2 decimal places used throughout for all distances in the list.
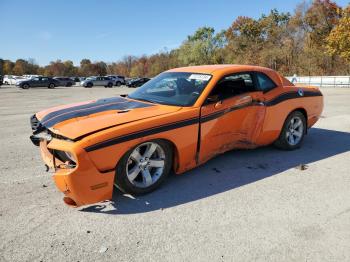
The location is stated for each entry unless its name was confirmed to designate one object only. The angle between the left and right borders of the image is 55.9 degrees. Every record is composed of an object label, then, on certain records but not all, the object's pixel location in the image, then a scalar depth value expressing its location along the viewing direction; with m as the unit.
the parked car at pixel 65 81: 43.31
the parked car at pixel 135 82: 38.94
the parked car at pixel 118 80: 43.16
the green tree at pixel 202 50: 80.25
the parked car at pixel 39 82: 36.38
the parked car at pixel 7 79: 50.14
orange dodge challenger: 3.41
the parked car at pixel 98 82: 40.22
